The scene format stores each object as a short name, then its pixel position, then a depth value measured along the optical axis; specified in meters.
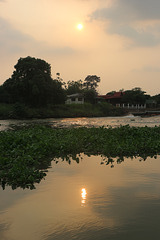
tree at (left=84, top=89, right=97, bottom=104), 67.19
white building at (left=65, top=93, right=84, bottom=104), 66.38
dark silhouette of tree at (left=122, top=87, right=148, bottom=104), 67.88
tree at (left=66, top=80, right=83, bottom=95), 83.57
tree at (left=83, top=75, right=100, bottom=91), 104.06
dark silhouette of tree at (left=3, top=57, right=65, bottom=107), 46.06
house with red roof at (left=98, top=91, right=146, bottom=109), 68.94
